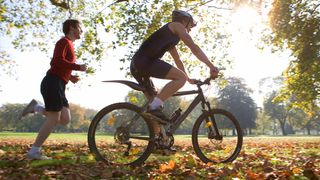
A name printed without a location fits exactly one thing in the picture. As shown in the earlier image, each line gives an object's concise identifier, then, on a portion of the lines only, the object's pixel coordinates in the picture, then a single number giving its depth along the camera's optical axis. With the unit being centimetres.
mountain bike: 512
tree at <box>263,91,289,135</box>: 9075
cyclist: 496
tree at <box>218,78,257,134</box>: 7712
